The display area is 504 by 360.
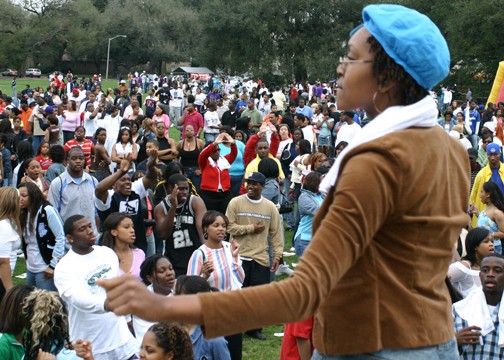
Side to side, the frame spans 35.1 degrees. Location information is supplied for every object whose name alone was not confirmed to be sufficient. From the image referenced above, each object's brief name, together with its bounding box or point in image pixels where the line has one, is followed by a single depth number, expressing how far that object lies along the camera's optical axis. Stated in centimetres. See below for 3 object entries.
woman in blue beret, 189
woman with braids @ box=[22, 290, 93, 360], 510
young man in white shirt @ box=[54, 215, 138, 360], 610
